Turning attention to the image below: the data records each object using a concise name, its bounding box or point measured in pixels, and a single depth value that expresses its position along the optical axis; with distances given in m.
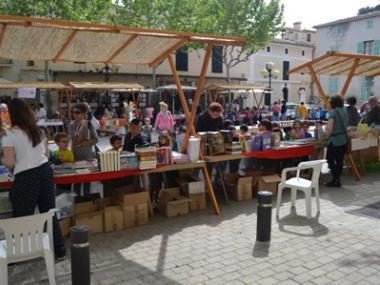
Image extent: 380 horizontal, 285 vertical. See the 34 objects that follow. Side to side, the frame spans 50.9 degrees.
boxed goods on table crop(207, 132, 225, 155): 6.53
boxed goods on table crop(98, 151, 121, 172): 5.33
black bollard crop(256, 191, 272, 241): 4.77
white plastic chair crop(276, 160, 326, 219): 5.75
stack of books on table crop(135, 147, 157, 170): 5.56
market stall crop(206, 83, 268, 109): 21.74
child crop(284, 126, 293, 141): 8.90
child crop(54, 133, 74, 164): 5.64
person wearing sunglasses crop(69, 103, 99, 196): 6.01
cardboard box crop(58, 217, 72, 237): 5.13
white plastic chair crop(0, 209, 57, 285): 3.38
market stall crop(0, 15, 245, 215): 4.61
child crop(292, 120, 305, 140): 8.77
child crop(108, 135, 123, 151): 6.19
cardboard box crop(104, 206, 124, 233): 5.35
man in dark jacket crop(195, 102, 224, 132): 7.19
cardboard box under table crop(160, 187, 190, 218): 5.98
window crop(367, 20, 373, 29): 32.50
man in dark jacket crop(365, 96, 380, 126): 9.51
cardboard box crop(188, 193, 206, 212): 6.29
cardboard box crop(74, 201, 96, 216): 5.44
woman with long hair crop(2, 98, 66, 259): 3.87
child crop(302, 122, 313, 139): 8.91
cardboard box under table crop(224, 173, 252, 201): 6.90
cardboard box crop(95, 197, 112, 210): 5.67
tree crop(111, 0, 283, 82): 26.27
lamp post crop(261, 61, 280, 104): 26.13
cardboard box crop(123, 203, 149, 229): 5.50
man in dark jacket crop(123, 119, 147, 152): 6.29
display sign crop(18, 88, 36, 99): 16.05
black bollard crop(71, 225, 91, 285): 3.25
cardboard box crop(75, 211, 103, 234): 5.21
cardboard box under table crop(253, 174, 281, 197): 7.03
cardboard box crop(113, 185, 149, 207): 5.47
